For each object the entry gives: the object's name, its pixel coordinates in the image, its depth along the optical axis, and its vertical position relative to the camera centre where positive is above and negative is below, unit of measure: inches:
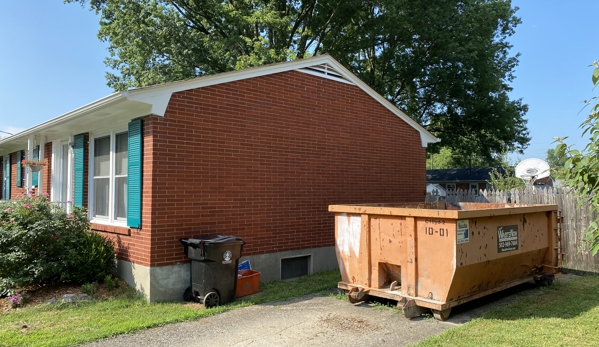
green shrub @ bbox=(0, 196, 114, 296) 280.8 -40.1
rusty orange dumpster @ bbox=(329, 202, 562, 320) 230.8 -39.1
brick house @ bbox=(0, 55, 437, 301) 283.9 +19.9
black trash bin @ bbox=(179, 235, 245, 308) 267.3 -50.4
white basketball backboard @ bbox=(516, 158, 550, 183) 615.1 +25.6
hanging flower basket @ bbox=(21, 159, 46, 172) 420.8 +24.2
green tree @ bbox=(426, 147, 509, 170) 1026.8 +86.7
